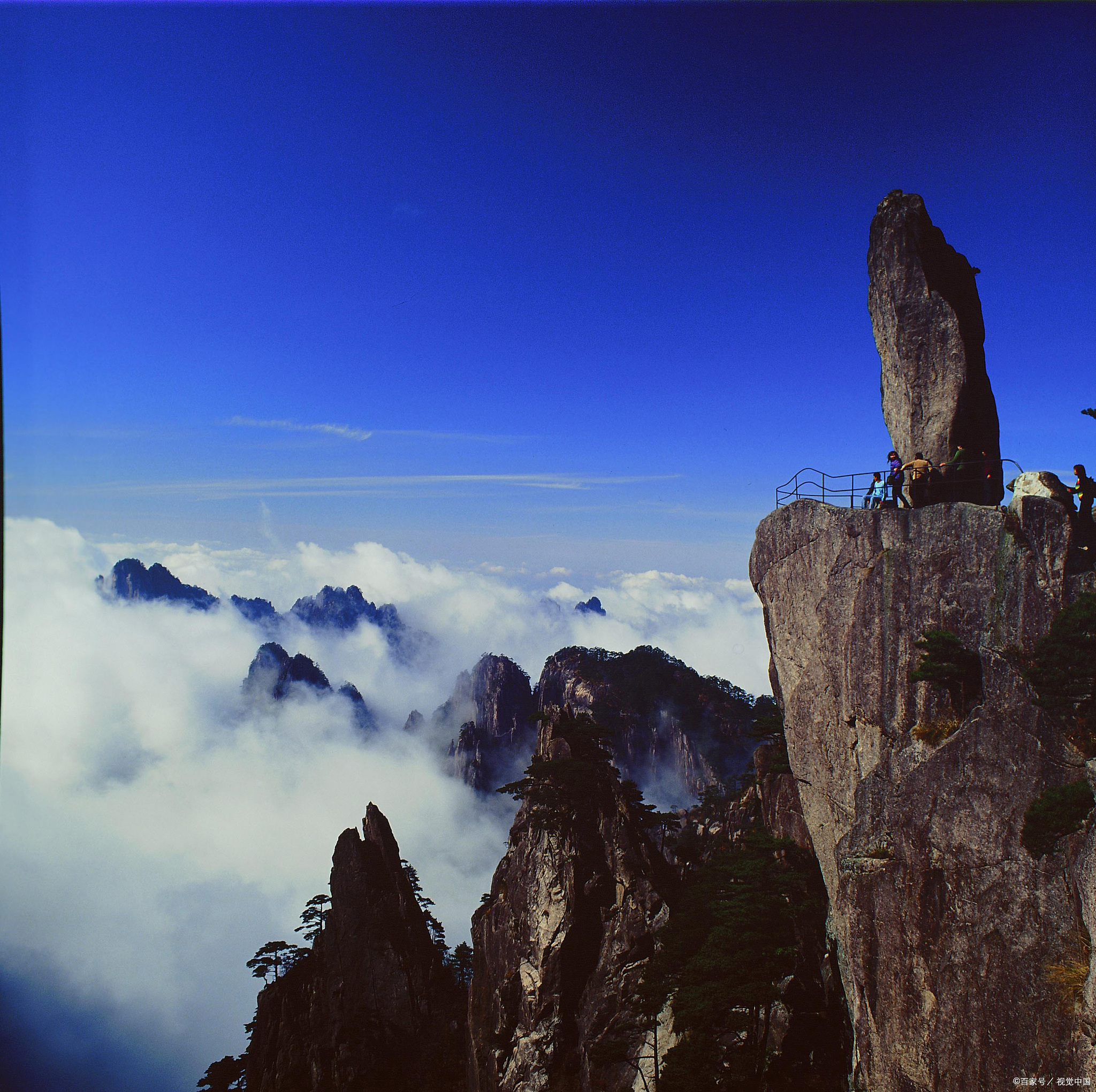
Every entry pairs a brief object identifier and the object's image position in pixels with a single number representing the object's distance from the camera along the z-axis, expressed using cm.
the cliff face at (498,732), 15450
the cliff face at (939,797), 1581
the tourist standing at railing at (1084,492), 1991
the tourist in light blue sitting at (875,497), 2425
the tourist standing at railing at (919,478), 2308
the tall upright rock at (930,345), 2414
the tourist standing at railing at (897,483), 2362
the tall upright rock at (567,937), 3409
